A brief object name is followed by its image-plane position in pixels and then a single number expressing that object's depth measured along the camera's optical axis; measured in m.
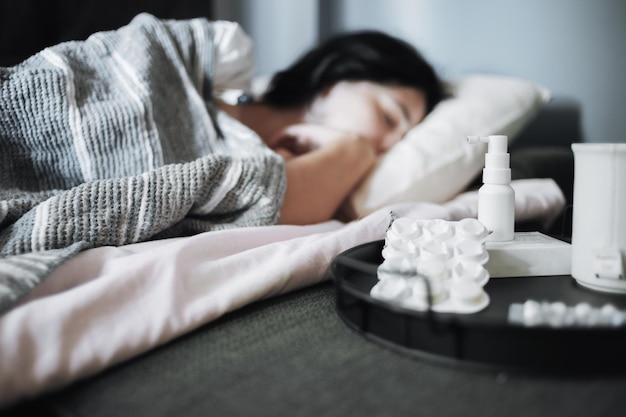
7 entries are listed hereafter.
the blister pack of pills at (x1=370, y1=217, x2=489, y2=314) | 0.41
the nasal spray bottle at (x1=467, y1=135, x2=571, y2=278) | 0.51
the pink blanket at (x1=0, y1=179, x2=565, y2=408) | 0.35
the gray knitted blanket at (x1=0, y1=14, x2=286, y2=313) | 0.50
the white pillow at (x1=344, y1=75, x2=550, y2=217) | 0.81
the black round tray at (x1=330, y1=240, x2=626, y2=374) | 0.35
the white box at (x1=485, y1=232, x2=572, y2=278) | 0.50
